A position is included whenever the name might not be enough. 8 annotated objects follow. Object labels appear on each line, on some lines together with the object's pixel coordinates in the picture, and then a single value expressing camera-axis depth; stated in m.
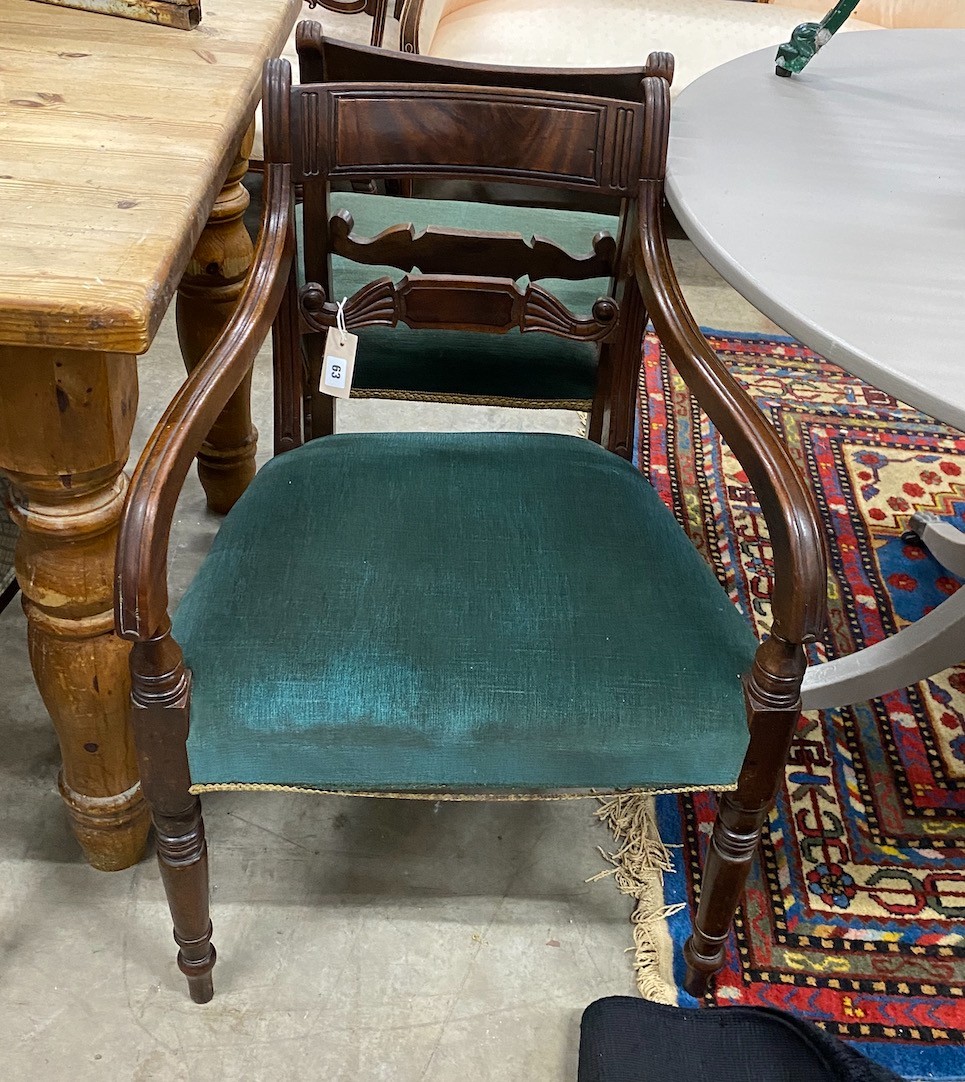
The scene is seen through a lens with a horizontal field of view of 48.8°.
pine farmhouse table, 0.86
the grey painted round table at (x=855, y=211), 1.00
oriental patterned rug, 1.27
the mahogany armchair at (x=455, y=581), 0.96
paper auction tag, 1.21
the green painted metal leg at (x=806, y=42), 1.51
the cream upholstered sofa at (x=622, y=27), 2.74
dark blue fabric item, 1.13
